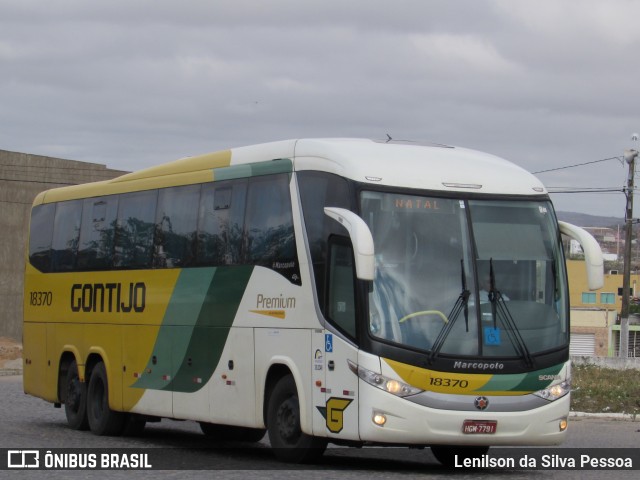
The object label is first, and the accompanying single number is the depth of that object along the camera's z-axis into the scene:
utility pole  52.55
